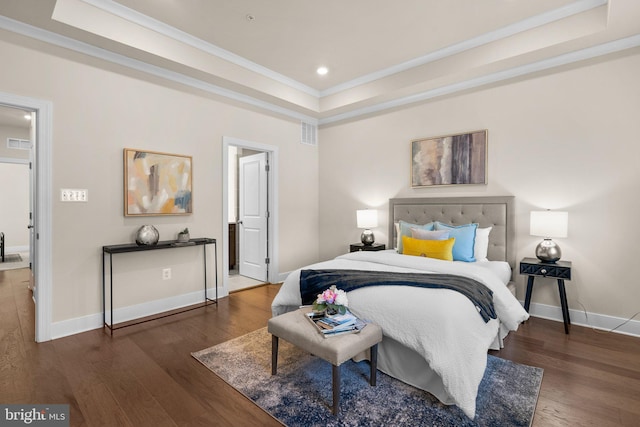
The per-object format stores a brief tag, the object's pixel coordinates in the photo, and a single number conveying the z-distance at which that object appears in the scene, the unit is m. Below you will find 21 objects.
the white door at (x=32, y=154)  2.97
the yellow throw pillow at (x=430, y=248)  3.29
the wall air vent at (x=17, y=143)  6.89
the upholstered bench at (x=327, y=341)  1.83
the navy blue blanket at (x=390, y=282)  2.24
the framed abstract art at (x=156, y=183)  3.32
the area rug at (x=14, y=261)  6.00
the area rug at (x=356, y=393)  1.82
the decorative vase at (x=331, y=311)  2.17
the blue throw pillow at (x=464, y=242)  3.39
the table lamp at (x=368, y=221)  4.57
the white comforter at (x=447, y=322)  1.81
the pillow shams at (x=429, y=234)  3.48
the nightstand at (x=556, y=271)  3.01
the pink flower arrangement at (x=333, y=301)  2.13
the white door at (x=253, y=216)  4.95
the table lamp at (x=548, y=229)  3.01
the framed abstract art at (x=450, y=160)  3.79
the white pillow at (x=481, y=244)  3.50
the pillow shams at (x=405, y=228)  3.83
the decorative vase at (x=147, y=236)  3.26
